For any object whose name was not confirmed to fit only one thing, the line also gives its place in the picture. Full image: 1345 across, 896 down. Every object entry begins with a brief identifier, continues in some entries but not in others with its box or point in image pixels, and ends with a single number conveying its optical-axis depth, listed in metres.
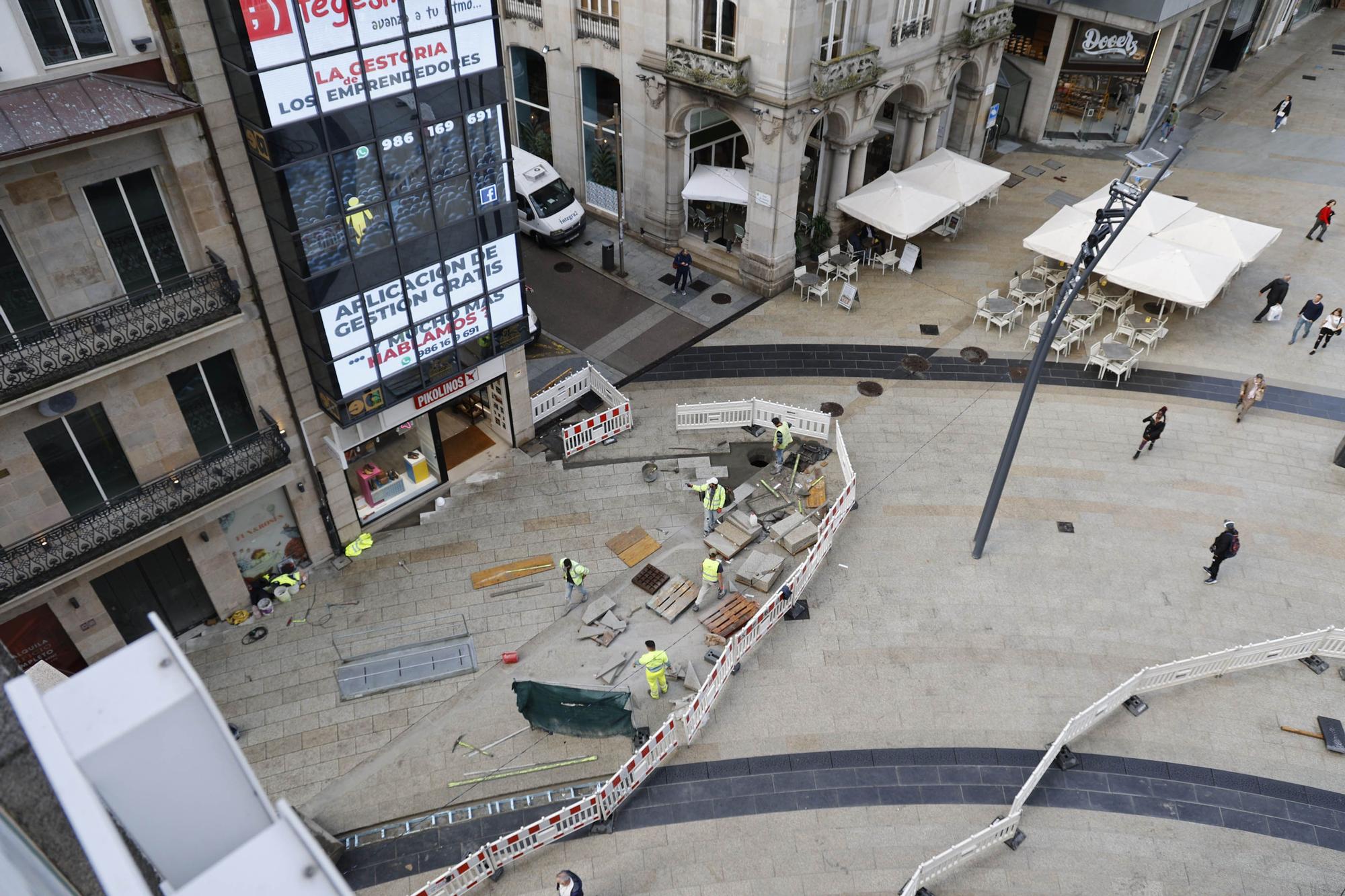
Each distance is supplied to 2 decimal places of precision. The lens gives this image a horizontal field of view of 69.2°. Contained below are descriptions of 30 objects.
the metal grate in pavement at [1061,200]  37.31
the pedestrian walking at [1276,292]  29.98
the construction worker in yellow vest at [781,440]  24.59
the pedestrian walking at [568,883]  15.52
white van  33.75
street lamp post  17.11
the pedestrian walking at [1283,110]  41.62
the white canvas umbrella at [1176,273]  28.08
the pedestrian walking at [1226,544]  21.48
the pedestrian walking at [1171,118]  41.78
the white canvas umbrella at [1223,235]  29.59
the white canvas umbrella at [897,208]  31.52
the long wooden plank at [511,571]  22.41
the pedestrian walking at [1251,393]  26.69
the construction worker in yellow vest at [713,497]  22.73
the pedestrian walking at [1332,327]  29.27
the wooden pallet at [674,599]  21.58
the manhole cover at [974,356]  29.41
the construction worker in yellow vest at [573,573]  21.00
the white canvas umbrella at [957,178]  33.09
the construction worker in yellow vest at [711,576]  21.33
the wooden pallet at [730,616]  21.11
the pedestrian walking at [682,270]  31.69
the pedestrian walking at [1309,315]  29.50
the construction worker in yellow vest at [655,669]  19.16
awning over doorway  31.72
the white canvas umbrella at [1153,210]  30.53
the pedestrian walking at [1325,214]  33.66
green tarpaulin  18.66
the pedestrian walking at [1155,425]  25.20
